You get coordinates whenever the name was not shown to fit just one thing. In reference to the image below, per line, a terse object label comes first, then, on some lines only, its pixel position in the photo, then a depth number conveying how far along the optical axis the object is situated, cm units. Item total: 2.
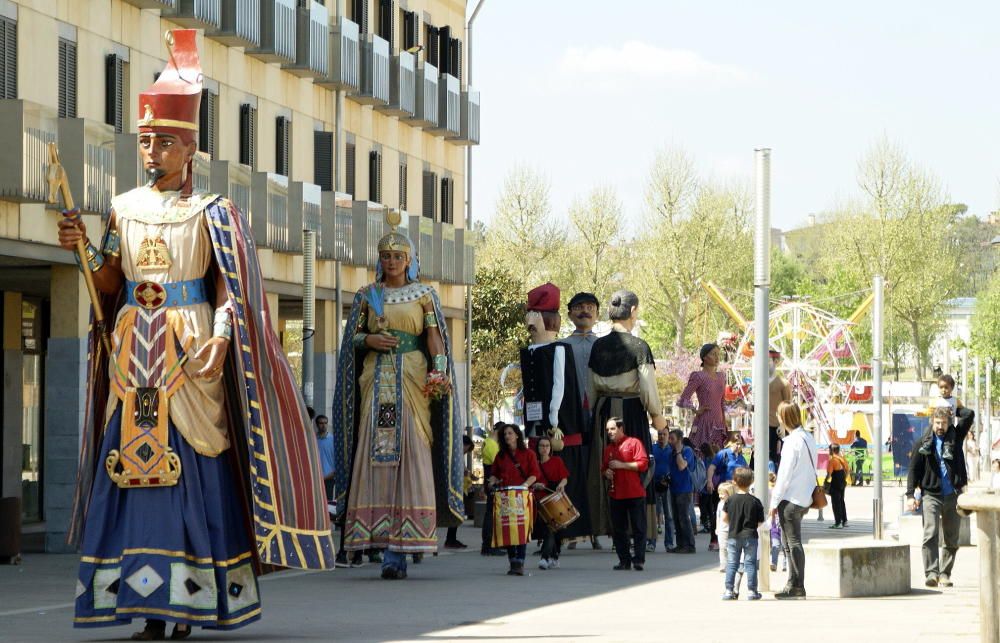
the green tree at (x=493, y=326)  6656
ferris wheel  5772
